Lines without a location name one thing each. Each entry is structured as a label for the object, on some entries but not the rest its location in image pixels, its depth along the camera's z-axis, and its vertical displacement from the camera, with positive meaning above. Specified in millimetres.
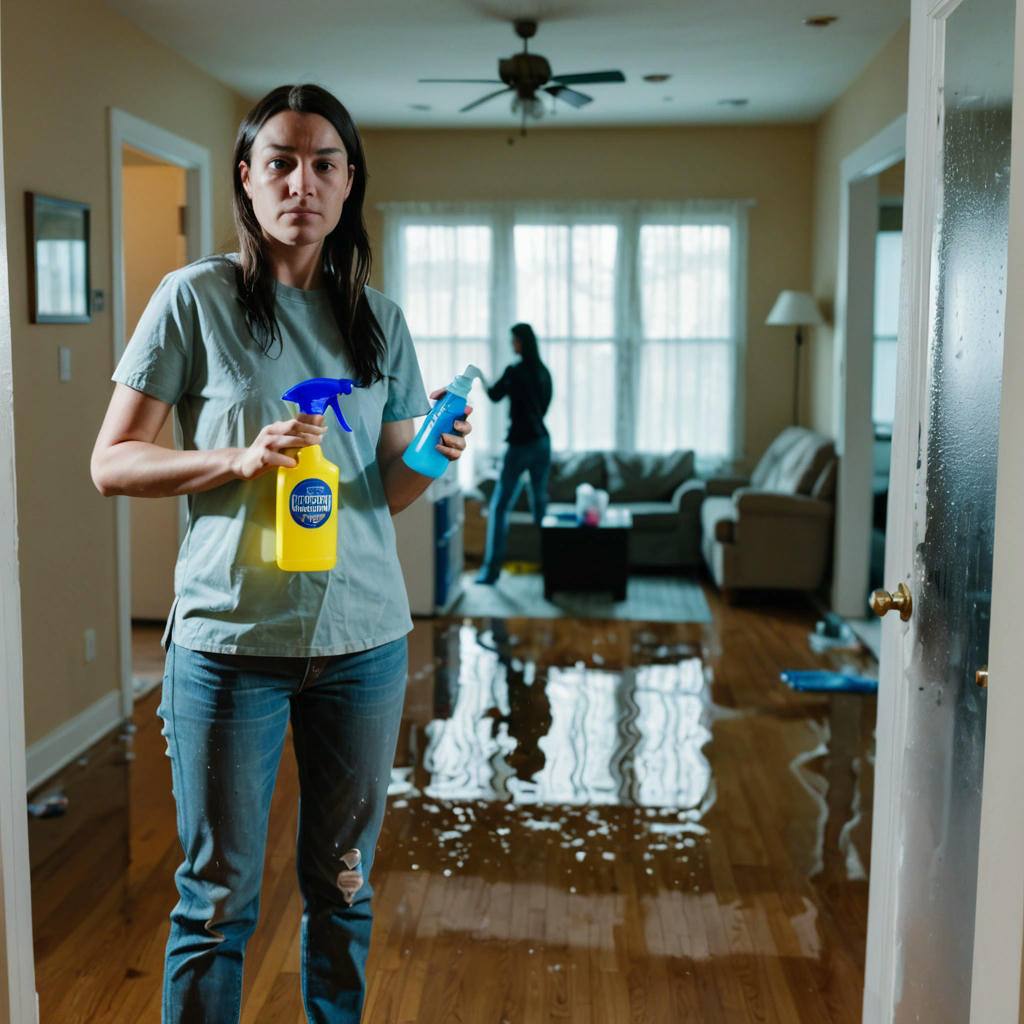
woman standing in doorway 1425 -183
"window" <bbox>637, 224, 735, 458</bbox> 7371 +299
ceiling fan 4926 +1314
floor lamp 6598 +425
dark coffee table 6191 -914
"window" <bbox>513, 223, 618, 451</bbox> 7449 +430
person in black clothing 6383 -299
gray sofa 7004 -713
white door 1450 -154
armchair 5996 -746
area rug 5801 -1128
